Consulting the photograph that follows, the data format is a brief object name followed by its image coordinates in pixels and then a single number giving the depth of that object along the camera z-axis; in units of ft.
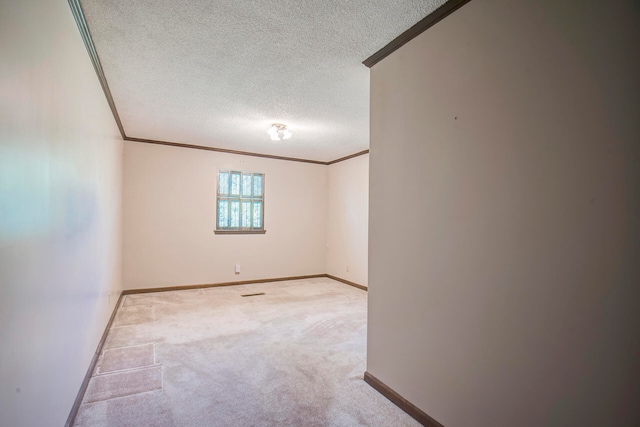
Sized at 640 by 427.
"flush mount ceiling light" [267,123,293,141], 13.15
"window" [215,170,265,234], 18.02
